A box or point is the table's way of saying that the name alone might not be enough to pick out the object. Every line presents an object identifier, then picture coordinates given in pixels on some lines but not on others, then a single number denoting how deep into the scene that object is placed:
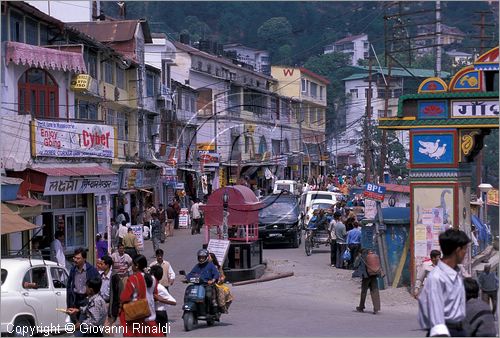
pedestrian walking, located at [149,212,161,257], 36.22
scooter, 18.23
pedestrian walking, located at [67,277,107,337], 13.90
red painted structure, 28.94
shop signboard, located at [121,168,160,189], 46.00
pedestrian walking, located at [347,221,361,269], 28.80
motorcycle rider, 18.48
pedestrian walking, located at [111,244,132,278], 20.15
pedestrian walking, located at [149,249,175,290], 18.73
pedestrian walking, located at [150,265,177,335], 13.87
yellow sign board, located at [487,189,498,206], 40.66
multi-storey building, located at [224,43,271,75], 94.26
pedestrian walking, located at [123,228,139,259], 27.01
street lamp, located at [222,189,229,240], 28.91
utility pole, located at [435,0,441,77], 44.11
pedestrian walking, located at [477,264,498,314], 19.50
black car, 38.97
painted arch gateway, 23.02
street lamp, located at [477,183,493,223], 39.51
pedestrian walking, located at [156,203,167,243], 41.61
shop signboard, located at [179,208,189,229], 50.97
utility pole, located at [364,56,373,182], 55.12
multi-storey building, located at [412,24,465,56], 125.56
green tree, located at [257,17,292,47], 119.88
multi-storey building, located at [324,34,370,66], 126.25
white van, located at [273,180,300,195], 59.04
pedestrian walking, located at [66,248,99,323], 15.89
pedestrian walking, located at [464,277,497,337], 8.75
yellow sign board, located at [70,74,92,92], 35.91
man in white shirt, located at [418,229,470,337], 8.12
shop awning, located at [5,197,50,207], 25.48
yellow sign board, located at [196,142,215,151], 66.62
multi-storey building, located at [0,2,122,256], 29.11
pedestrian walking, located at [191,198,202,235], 46.00
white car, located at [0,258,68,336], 15.59
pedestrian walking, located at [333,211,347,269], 30.84
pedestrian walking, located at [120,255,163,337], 12.75
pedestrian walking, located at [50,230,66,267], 24.16
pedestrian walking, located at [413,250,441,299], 16.97
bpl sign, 26.67
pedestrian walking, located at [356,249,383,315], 20.67
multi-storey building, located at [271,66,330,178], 86.75
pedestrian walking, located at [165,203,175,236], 45.88
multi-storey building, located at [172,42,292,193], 67.25
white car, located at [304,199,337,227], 45.04
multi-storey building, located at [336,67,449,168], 87.31
